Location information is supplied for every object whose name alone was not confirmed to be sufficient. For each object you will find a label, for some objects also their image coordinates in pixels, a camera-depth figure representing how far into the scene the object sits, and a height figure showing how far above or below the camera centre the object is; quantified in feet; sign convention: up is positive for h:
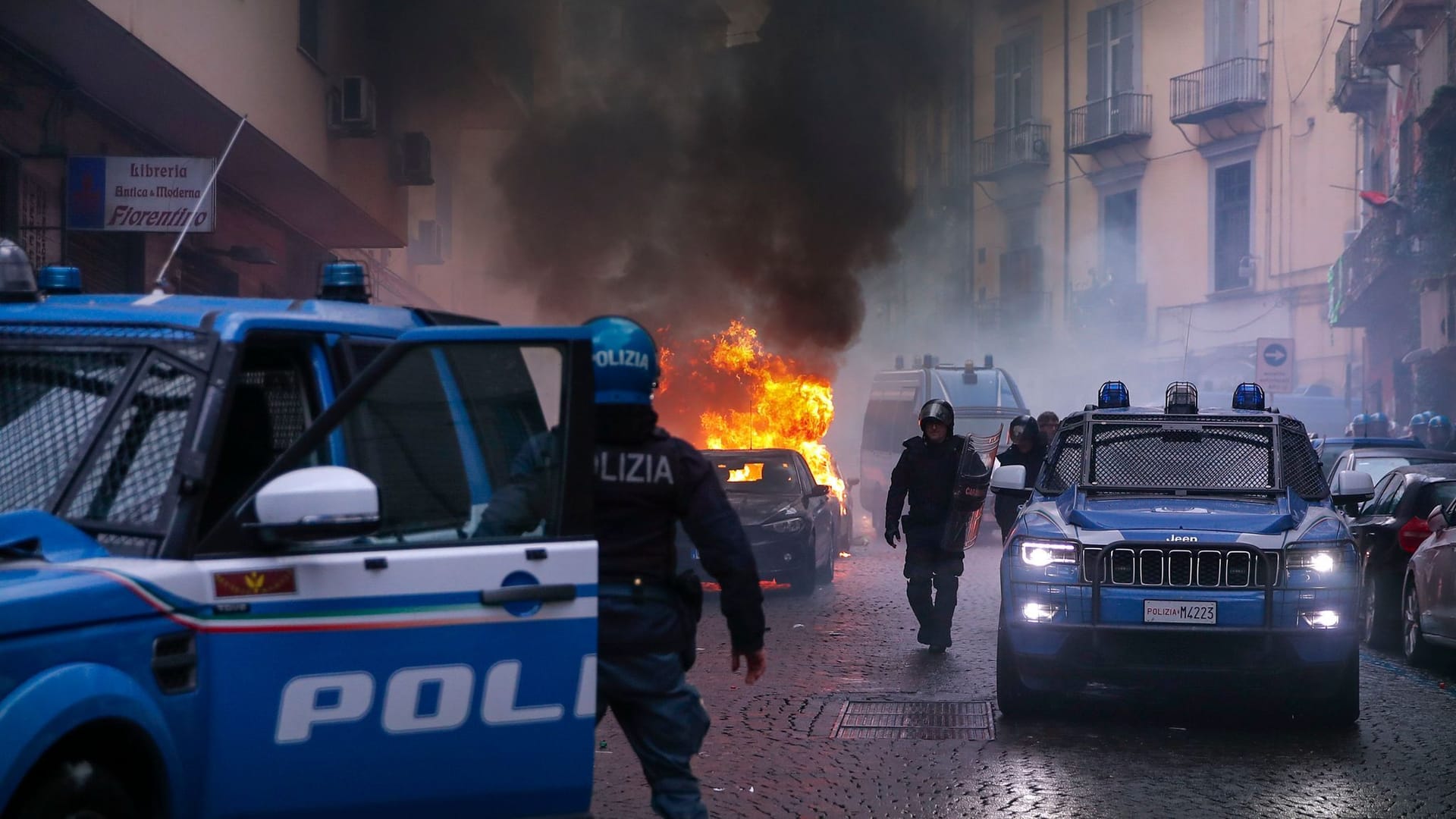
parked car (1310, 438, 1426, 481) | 50.96 -1.13
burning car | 50.24 -3.25
